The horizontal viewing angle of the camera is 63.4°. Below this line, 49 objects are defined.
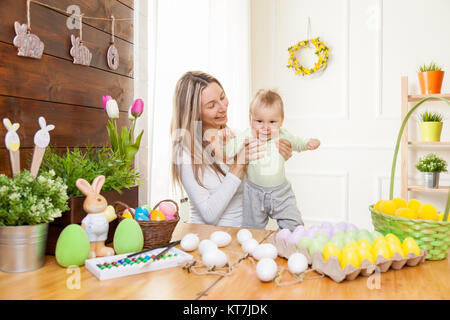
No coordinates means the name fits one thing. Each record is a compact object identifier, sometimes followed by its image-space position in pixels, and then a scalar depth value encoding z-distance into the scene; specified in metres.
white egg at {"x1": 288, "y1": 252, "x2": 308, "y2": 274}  0.89
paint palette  0.89
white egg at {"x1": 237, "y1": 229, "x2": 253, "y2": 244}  1.17
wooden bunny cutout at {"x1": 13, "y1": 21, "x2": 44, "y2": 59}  1.19
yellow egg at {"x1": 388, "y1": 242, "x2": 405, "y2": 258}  0.93
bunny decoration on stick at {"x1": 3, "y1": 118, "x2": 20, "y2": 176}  0.94
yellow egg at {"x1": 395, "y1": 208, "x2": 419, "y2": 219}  1.06
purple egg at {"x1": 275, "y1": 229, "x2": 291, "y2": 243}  1.07
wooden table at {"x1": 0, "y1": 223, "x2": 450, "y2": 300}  0.79
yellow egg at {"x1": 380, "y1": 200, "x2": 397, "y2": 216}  1.12
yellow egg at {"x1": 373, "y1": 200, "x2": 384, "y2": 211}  1.15
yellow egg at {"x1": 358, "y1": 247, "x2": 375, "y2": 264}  0.89
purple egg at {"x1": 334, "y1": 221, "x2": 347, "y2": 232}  1.14
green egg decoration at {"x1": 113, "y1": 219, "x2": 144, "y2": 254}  1.03
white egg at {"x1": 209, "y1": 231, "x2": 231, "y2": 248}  1.14
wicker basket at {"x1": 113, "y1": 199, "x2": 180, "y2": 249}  1.12
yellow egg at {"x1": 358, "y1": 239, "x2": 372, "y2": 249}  0.93
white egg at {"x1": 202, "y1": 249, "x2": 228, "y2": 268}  0.95
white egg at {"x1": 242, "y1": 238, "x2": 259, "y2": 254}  1.06
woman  1.67
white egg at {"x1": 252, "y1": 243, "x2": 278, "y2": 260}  1.00
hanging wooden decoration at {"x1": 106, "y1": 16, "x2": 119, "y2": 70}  1.65
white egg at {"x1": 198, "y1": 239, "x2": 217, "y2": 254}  1.01
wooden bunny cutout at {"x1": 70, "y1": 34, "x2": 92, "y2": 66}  1.43
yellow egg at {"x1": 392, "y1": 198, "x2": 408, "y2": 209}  1.16
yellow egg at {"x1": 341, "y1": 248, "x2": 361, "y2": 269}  0.87
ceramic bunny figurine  1.01
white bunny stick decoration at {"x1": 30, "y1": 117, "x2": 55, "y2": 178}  1.00
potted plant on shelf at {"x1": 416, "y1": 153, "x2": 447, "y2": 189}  2.88
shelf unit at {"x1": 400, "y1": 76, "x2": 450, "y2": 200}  2.96
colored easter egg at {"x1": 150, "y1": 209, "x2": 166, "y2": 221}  1.17
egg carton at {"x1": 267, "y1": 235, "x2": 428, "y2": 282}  0.85
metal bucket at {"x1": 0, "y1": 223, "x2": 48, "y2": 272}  0.90
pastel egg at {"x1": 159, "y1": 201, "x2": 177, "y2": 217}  1.21
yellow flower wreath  3.30
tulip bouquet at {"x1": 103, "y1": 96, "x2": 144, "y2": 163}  1.34
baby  1.82
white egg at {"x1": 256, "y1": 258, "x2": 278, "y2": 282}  0.85
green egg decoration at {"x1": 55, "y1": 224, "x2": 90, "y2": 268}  0.95
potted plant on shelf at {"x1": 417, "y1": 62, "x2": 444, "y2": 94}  2.88
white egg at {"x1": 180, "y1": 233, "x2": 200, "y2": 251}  1.09
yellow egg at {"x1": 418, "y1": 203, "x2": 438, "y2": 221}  1.04
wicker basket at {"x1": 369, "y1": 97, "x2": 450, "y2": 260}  0.97
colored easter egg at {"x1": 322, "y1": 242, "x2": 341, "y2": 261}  0.92
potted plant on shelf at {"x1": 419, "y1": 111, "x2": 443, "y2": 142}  2.91
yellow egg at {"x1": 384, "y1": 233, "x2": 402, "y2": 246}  0.96
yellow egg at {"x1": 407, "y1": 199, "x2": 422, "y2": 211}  1.13
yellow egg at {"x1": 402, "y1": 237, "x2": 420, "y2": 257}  0.94
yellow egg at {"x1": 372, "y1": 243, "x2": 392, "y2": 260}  0.91
